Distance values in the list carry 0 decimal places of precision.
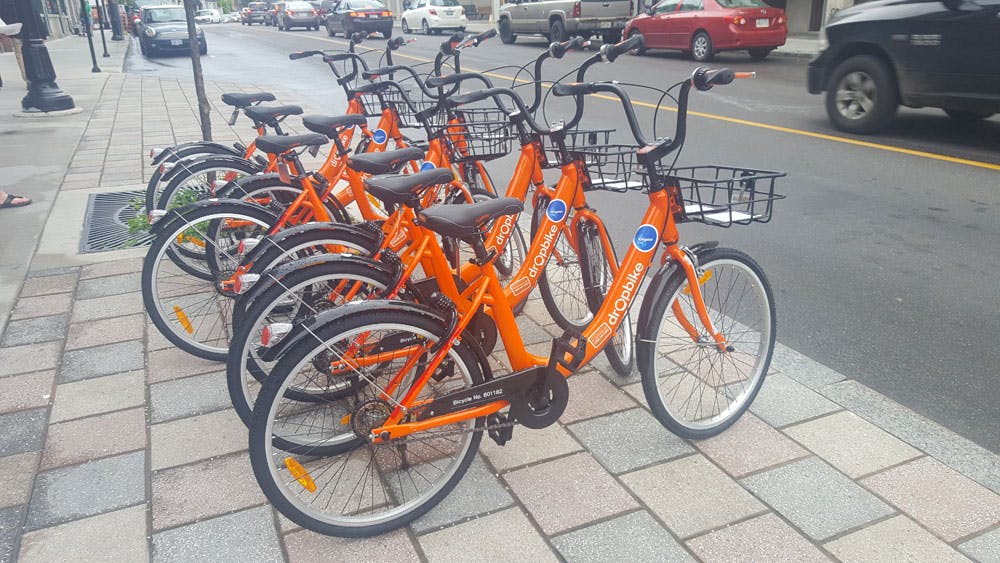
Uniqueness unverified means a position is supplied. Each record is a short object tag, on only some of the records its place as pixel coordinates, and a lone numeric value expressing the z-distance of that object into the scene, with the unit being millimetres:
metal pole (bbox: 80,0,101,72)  18344
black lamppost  11172
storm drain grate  5504
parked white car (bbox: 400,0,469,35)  29969
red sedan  15594
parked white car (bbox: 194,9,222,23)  67012
